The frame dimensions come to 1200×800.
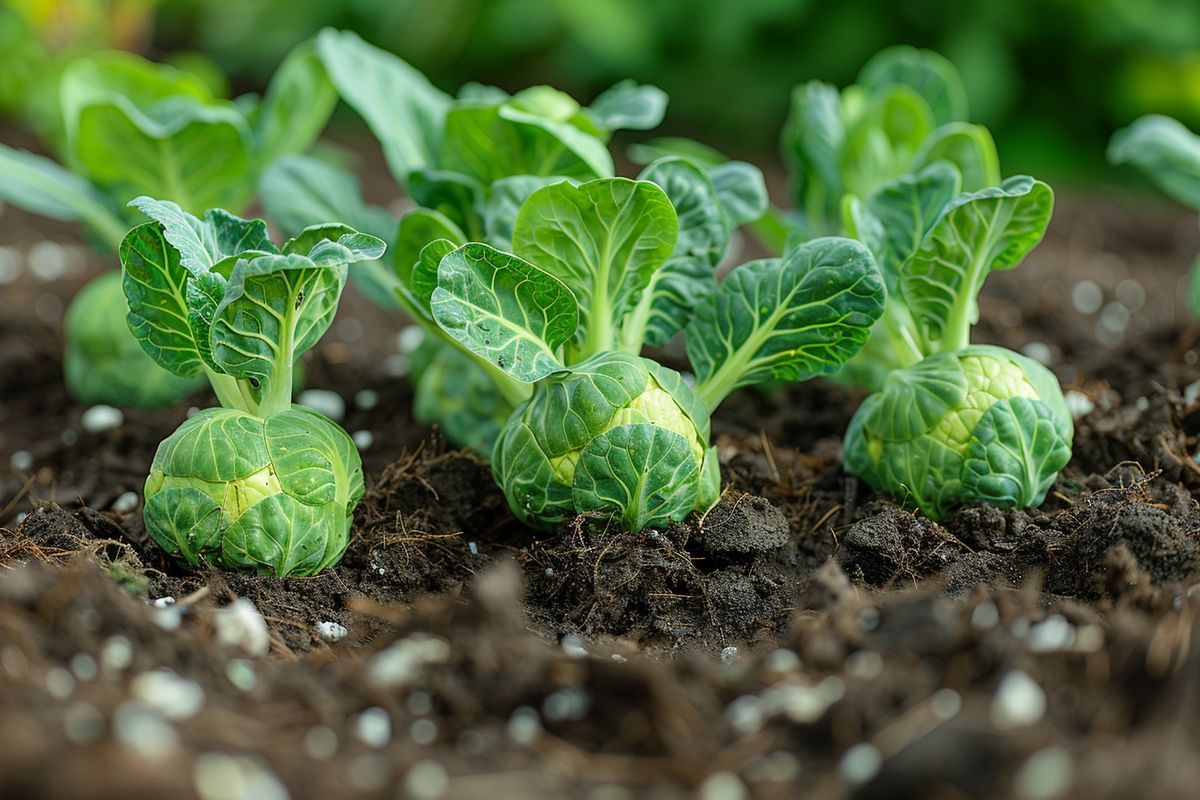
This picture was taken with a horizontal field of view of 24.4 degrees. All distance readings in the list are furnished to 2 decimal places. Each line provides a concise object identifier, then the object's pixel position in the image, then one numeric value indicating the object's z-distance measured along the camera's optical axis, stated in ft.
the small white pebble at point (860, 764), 1.56
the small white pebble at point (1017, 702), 1.56
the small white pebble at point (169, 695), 1.59
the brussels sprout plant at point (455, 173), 1.95
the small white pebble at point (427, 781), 1.55
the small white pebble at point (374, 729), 1.61
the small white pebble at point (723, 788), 1.56
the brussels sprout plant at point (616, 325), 1.82
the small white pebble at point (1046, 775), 1.52
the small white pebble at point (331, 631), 1.78
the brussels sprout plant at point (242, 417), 1.79
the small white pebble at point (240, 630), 1.70
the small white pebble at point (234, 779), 1.53
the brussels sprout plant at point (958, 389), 1.87
